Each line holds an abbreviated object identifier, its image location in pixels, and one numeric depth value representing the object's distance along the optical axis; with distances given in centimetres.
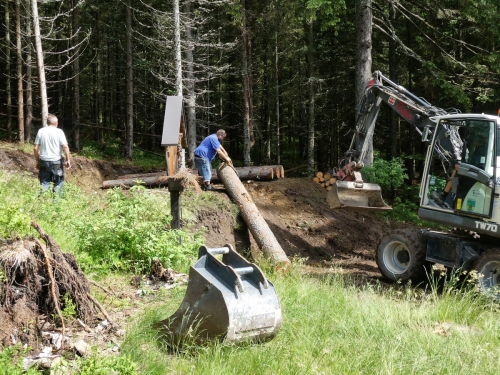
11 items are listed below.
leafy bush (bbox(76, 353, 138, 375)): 395
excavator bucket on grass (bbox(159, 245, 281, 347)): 462
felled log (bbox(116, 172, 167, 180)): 1640
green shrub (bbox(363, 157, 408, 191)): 1548
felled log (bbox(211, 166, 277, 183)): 1630
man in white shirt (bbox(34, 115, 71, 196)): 1046
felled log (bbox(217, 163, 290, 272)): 1063
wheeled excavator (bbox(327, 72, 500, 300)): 906
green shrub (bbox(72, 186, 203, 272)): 712
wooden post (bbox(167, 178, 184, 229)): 835
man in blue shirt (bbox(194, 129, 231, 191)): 1322
